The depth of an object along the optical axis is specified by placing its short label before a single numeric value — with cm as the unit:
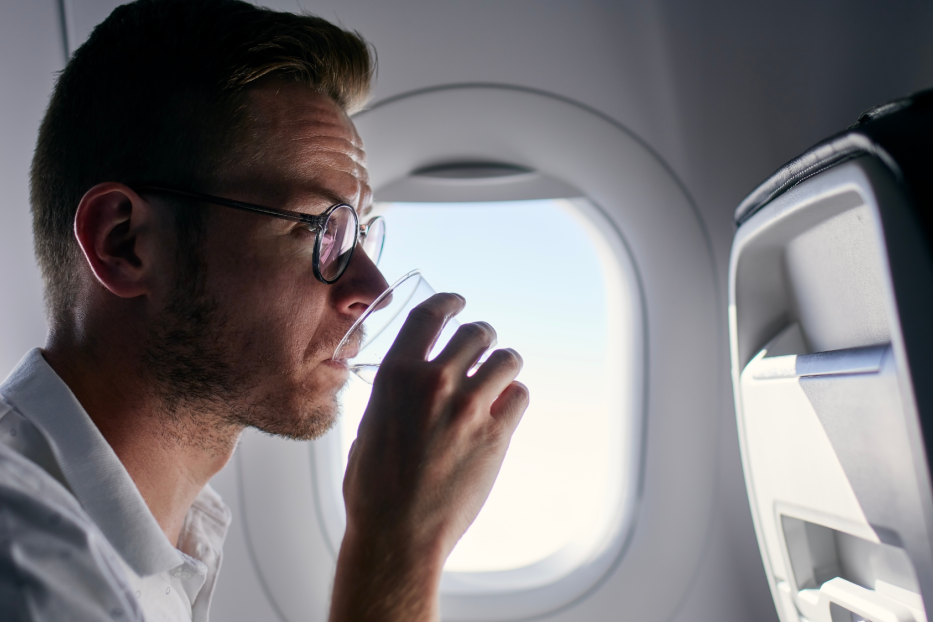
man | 40
